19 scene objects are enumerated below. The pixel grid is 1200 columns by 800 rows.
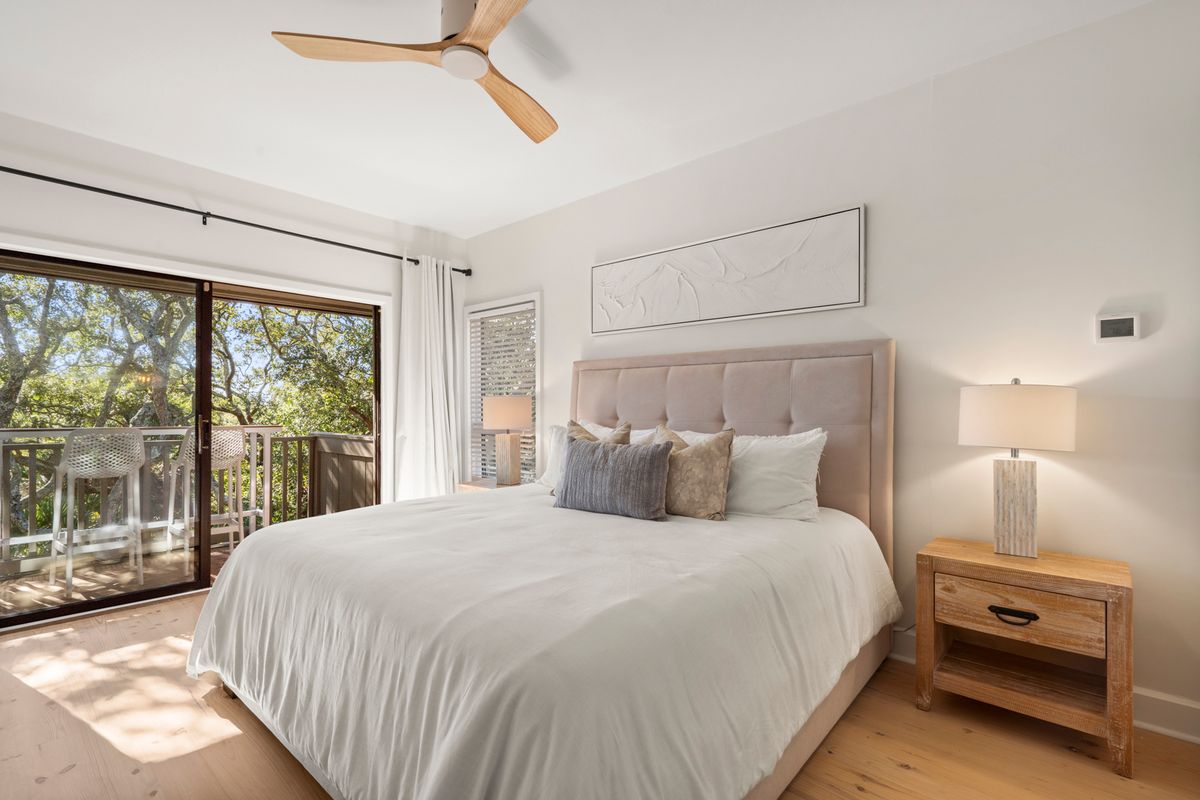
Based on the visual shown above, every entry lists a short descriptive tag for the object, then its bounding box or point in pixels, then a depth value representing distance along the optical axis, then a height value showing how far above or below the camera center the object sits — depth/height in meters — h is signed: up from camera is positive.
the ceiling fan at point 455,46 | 1.78 +1.18
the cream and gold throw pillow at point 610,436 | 2.80 -0.21
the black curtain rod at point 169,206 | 2.90 +1.11
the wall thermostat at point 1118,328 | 2.06 +0.25
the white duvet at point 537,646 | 1.06 -0.60
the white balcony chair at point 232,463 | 4.52 -0.57
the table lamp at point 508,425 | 3.90 -0.22
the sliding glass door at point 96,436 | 3.01 -0.25
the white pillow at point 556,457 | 2.90 -0.33
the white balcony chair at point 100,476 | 3.15 -0.47
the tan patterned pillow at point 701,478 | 2.33 -0.35
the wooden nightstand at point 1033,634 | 1.79 -0.82
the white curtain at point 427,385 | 4.47 +0.07
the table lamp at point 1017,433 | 2.00 -0.14
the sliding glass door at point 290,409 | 4.66 -0.14
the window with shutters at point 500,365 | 4.33 +0.24
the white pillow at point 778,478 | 2.34 -0.36
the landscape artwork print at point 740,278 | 2.76 +0.65
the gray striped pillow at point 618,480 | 2.31 -0.37
